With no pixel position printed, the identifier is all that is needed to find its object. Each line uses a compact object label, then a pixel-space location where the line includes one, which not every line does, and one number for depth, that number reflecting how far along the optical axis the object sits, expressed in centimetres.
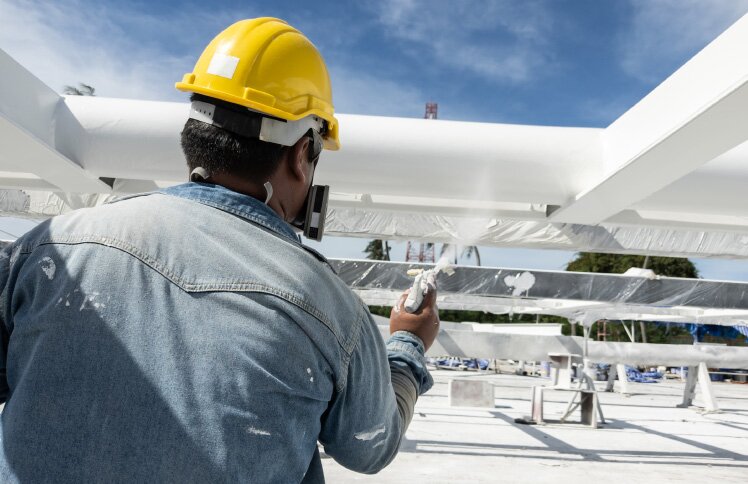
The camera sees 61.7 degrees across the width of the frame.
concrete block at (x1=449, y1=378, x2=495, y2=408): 797
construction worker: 99
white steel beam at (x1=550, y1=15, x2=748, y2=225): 234
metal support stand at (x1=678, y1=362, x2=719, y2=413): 1101
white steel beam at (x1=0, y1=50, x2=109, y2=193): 304
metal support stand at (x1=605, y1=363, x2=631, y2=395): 1467
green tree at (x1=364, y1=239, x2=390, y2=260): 4531
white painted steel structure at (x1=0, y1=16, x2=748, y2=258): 305
